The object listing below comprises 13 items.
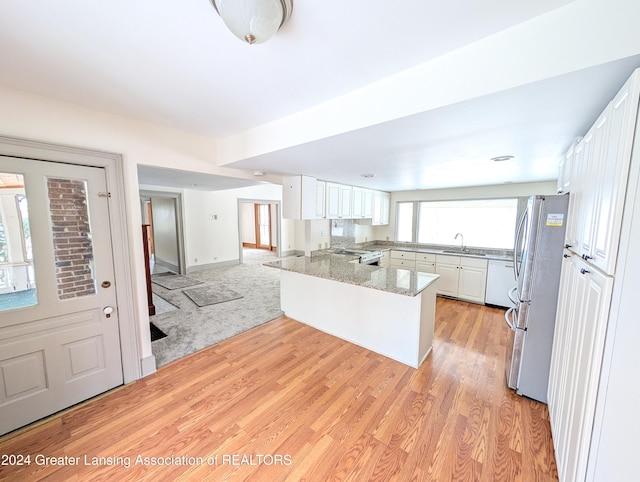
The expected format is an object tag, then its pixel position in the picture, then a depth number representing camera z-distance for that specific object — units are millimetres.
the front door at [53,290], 1685
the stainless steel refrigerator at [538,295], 1919
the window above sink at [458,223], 4441
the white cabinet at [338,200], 4105
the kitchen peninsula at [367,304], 2500
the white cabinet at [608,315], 882
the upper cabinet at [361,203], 4683
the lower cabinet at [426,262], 4664
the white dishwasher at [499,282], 3875
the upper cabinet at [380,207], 5289
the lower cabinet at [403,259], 4918
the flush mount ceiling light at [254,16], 876
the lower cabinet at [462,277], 4148
